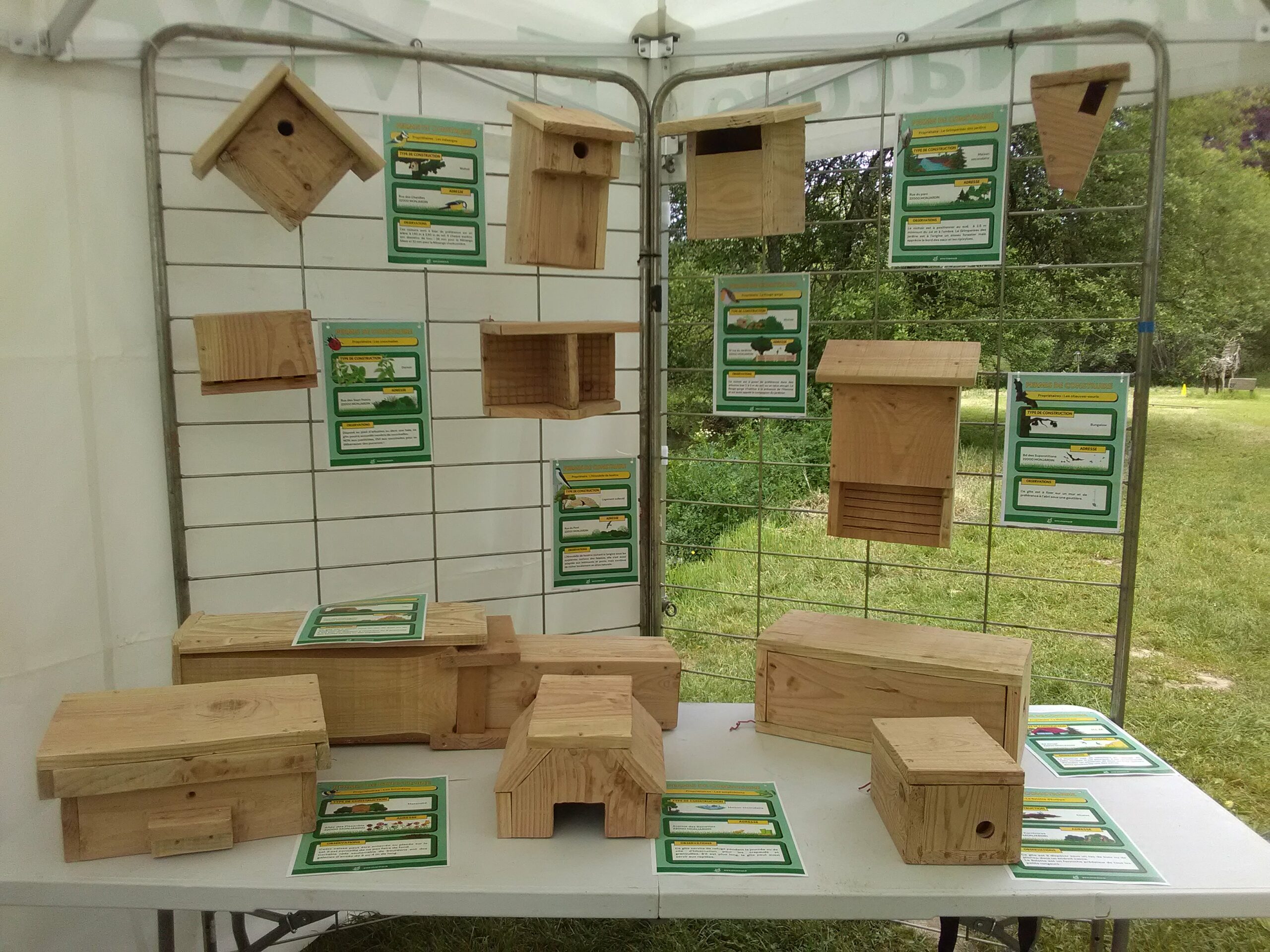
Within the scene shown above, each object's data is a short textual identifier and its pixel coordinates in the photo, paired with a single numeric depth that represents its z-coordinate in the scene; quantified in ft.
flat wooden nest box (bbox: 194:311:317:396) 5.67
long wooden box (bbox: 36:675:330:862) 4.29
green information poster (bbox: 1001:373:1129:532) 6.01
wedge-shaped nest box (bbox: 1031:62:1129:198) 5.56
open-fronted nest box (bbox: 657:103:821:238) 6.03
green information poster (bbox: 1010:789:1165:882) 4.27
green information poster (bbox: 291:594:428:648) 5.35
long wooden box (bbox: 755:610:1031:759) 5.29
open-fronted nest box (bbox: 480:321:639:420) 6.26
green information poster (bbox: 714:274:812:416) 6.69
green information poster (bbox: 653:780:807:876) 4.34
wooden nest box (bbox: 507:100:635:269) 5.91
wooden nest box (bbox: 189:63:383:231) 5.51
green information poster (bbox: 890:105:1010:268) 6.09
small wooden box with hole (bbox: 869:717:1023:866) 4.28
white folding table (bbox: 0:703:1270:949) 4.12
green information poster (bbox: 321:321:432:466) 6.40
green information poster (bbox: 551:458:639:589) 7.00
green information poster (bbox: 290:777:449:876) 4.35
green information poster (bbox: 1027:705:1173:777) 5.40
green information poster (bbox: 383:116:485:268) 6.31
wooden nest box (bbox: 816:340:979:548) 5.60
